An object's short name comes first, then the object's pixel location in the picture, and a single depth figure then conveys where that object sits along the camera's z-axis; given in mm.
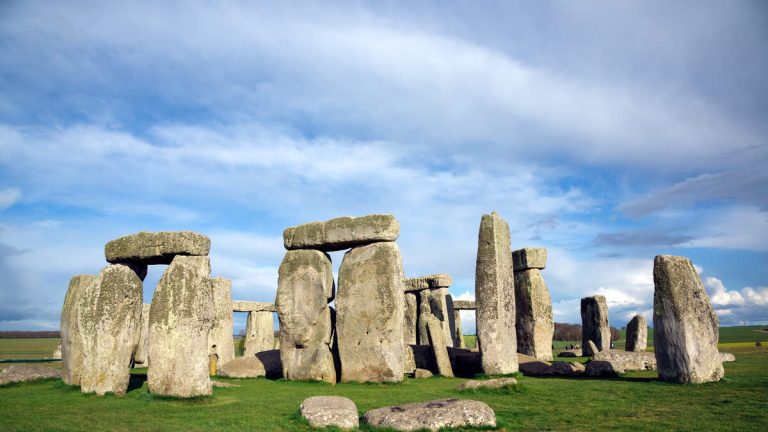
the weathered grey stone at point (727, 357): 17844
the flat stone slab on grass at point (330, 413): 7699
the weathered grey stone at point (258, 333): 24906
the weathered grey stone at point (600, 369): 14109
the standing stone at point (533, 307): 19531
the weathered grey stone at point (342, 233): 14305
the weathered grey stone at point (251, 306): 24297
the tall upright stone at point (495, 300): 13961
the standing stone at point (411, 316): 24047
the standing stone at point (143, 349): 19578
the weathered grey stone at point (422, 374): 14625
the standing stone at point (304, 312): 14602
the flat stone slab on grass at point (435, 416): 7348
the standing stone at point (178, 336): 10500
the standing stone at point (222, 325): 18245
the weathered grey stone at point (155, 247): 10938
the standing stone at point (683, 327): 11516
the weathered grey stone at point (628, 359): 15057
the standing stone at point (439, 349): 14859
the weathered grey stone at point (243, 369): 15719
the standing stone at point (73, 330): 12578
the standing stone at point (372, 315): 13703
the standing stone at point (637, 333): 20656
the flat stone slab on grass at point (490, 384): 11125
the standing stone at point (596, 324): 22500
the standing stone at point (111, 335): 11250
